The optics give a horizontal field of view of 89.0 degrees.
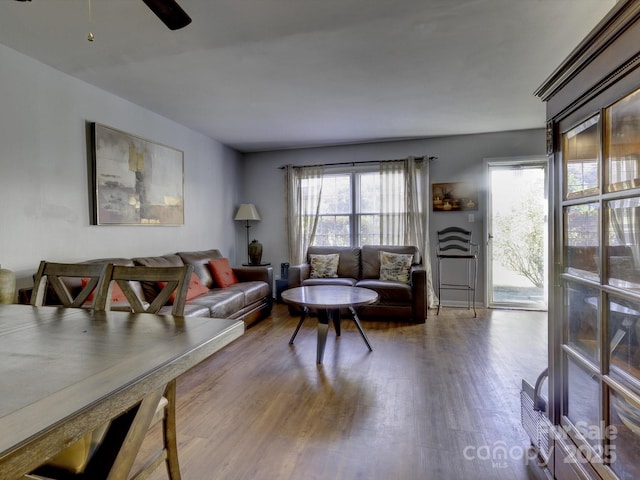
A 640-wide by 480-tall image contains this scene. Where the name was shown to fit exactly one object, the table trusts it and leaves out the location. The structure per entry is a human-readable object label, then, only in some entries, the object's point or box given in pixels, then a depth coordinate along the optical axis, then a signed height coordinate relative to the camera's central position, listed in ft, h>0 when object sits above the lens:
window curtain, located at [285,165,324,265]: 17.16 +1.58
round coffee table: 9.13 -1.87
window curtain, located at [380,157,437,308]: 15.67 +1.47
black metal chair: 15.38 -0.82
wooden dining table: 1.91 -1.06
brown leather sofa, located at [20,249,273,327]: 9.48 -1.90
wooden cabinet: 2.91 -0.16
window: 16.57 +1.48
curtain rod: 15.75 +3.79
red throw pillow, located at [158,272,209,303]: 10.51 -1.70
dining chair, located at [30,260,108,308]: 5.31 -0.64
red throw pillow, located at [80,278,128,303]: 8.13 -1.43
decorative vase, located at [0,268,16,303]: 6.42 -0.91
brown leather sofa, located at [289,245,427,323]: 12.94 -1.90
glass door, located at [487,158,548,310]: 14.75 +0.06
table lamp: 16.99 +1.30
